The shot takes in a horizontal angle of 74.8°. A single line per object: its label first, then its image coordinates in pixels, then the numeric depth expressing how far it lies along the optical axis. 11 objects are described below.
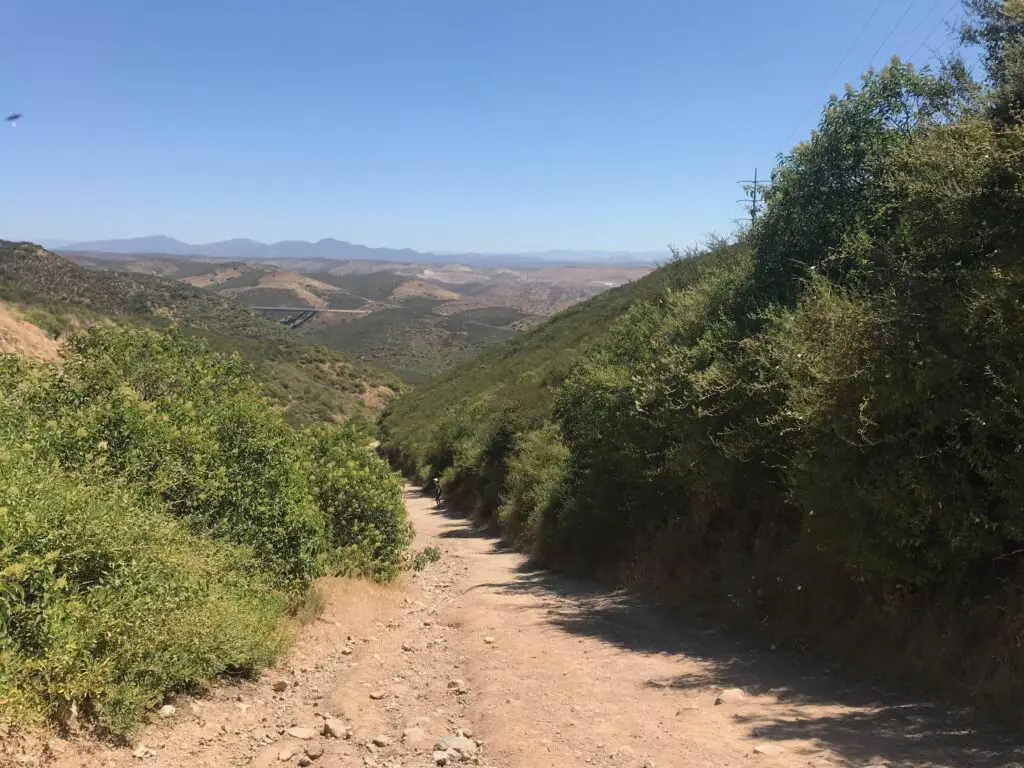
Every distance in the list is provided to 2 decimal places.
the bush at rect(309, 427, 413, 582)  11.39
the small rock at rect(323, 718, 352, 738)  5.82
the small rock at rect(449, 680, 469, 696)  7.24
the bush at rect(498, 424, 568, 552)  17.20
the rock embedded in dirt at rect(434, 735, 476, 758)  5.55
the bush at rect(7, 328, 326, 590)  7.67
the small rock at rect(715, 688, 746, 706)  6.52
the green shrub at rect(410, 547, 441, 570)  13.60
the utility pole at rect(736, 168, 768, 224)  15.44
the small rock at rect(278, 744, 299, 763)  5.27
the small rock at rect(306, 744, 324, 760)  5.41
